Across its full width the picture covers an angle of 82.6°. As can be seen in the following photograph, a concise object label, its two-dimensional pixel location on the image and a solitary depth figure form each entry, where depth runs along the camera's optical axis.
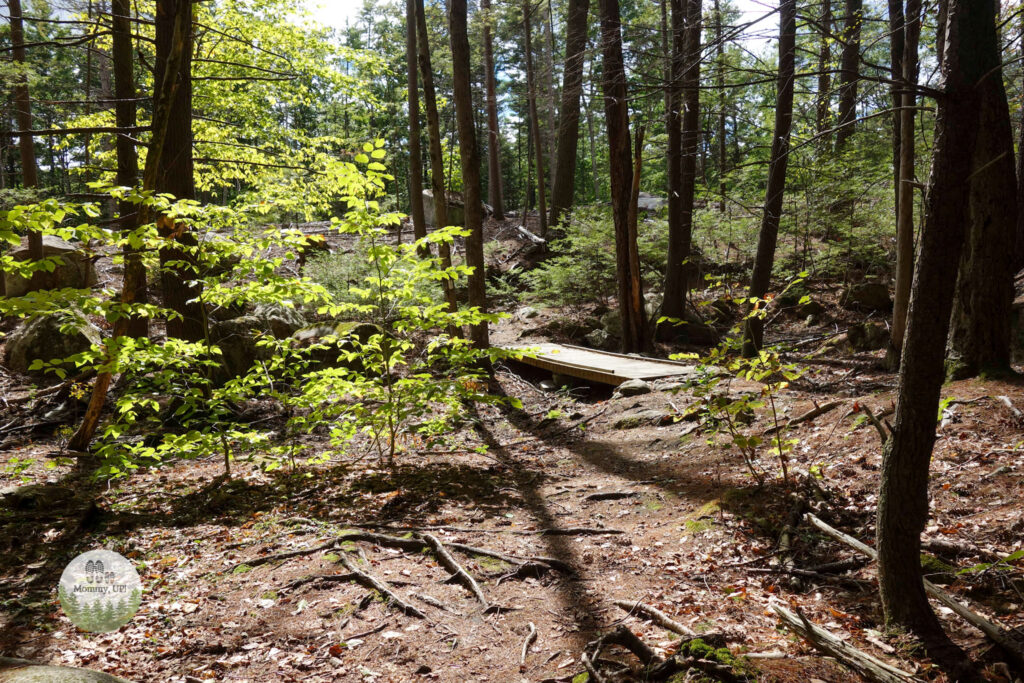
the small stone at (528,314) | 14.89
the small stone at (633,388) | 8.02
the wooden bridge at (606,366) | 8.61
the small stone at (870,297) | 12.38
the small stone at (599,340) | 12.66
